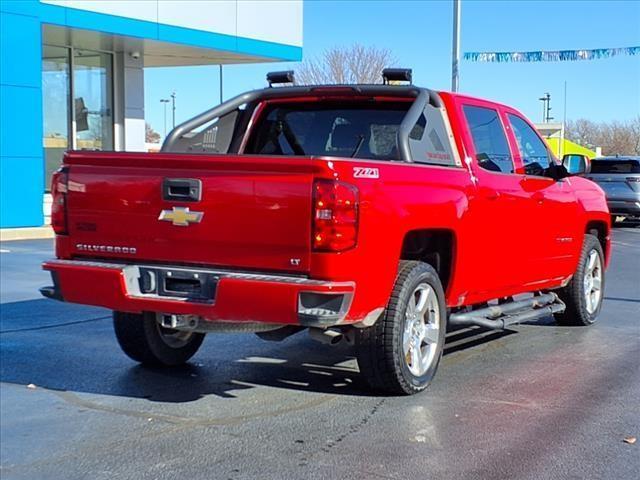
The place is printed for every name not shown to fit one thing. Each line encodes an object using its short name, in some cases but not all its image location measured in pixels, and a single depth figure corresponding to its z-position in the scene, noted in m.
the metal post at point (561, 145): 29.11
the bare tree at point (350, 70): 30.48
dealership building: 16.09
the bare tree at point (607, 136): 34.59
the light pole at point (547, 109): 51.38
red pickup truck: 4.59
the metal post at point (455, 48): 17.06
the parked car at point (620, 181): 20.64
